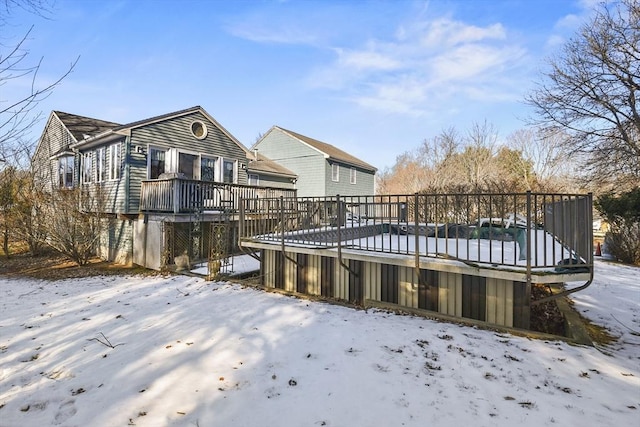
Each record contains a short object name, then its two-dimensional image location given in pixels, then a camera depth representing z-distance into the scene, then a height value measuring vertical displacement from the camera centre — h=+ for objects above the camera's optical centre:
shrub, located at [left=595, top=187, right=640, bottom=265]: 10.29 -0.40
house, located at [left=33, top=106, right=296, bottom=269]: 9.53 +1.45
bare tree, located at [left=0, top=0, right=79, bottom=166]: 2.58 +1.18
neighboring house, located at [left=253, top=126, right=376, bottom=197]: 20.30 +3.62
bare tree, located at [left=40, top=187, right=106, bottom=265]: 9.48 -0.26
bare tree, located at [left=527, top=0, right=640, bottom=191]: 12.46 +5.32
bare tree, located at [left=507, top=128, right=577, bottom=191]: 25.66 +4.96
